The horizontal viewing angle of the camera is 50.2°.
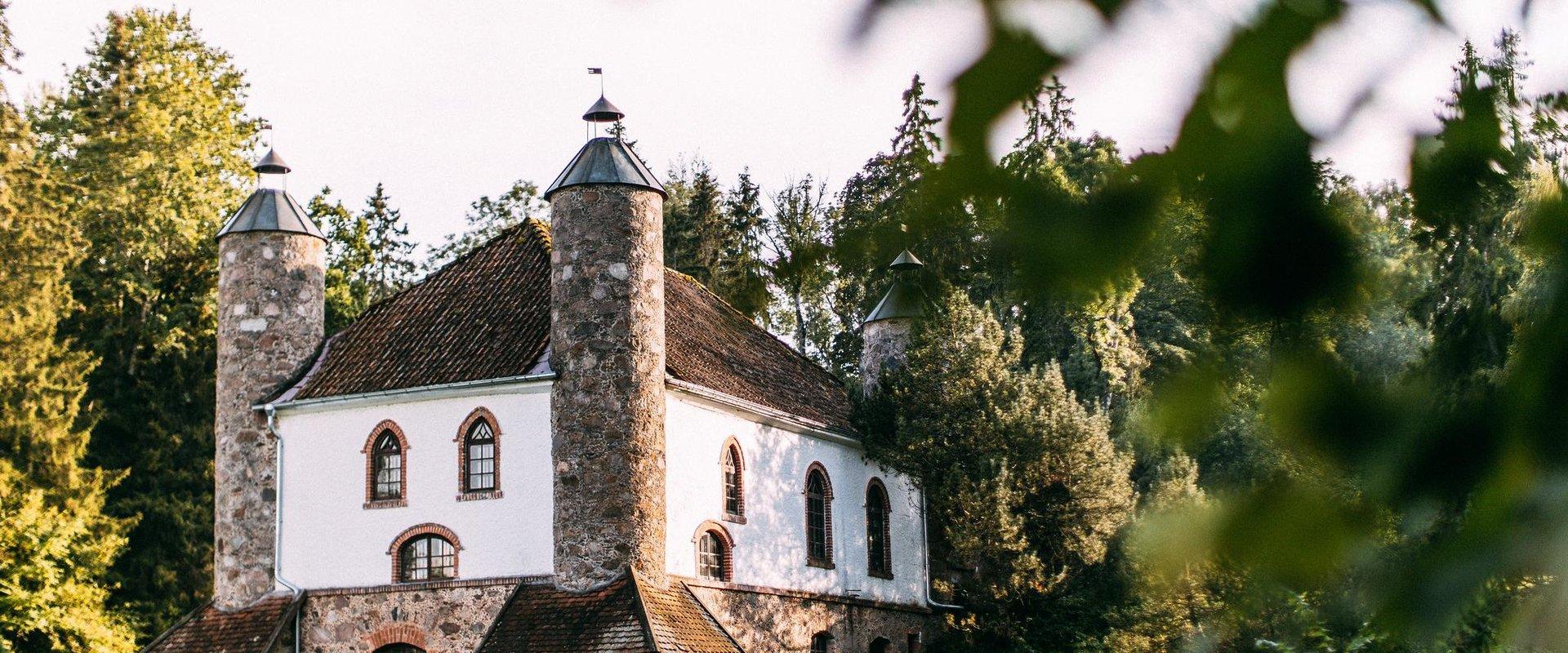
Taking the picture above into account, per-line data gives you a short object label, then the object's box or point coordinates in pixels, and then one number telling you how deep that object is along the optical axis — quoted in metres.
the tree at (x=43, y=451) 34.28
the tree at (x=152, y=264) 40.12
